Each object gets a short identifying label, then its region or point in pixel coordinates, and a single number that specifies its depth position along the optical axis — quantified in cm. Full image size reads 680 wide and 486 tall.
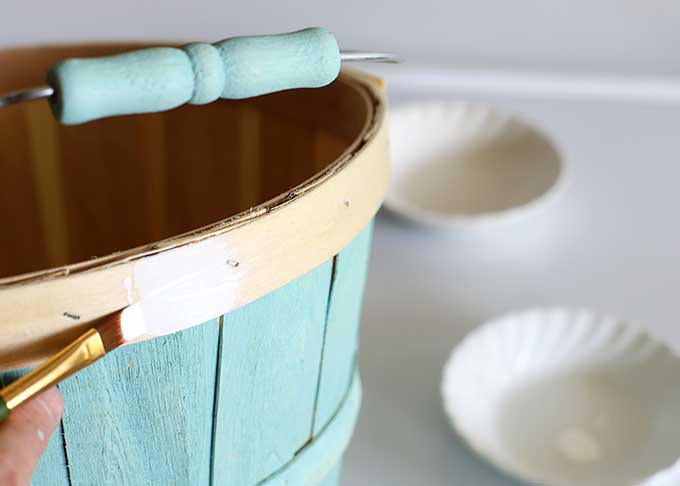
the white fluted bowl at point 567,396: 65
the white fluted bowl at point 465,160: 93
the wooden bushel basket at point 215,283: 33
